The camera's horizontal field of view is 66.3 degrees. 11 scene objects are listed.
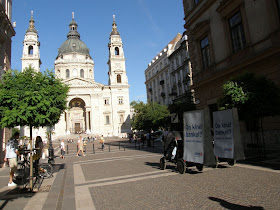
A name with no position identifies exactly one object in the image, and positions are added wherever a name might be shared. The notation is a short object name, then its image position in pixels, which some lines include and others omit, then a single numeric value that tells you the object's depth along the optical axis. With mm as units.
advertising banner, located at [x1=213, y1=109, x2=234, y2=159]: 7507
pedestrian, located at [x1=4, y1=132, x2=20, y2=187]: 7504
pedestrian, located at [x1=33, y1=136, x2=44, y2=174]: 7525
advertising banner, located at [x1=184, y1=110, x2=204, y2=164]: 7312
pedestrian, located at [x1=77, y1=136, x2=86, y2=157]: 17941
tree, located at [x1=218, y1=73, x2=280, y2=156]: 8852
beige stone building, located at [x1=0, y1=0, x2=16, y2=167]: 12516
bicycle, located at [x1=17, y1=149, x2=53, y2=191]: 8294
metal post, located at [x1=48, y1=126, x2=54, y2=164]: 12030
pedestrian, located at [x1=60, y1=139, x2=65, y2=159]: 16939
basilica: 55188
